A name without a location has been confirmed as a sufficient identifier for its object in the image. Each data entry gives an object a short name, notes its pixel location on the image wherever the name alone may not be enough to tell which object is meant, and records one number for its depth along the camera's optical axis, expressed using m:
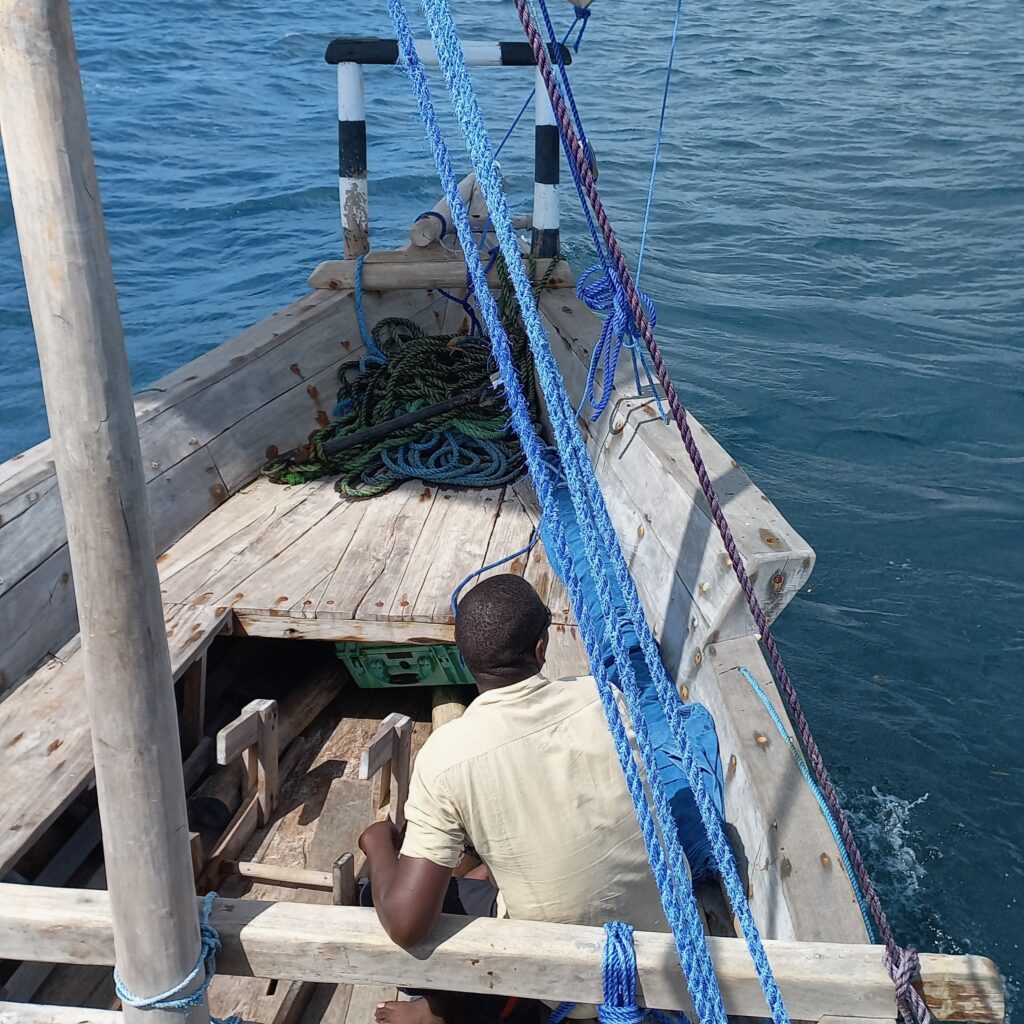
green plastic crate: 3.59
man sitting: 1.89
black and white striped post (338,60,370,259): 4.98
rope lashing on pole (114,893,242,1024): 1.64
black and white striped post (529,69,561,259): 4.95
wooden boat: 1.75
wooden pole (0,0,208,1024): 1.20
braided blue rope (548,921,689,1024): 1.72
